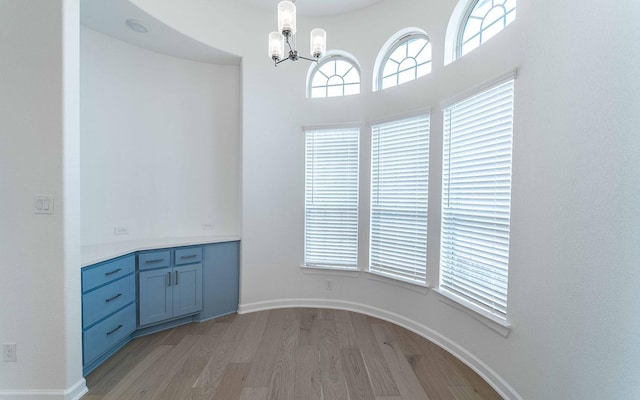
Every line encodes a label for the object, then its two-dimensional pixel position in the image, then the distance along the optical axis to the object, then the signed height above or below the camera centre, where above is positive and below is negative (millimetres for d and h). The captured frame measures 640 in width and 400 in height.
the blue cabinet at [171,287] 2652 -1000
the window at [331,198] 3303 -65
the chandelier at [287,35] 1705 +1098
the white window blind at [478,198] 1962 -16
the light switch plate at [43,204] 1803 -110
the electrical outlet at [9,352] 1812 -1102
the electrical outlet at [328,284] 3410 -1146
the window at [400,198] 2764 -40
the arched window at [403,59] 2877 +1513
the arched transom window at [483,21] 2131 +1469
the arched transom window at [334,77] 3404 +1481
